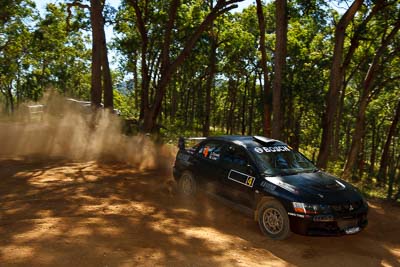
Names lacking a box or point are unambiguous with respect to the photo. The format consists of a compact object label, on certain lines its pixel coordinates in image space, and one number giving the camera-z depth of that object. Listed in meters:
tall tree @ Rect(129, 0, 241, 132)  15.69
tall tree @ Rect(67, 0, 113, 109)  15.59
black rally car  5.92
